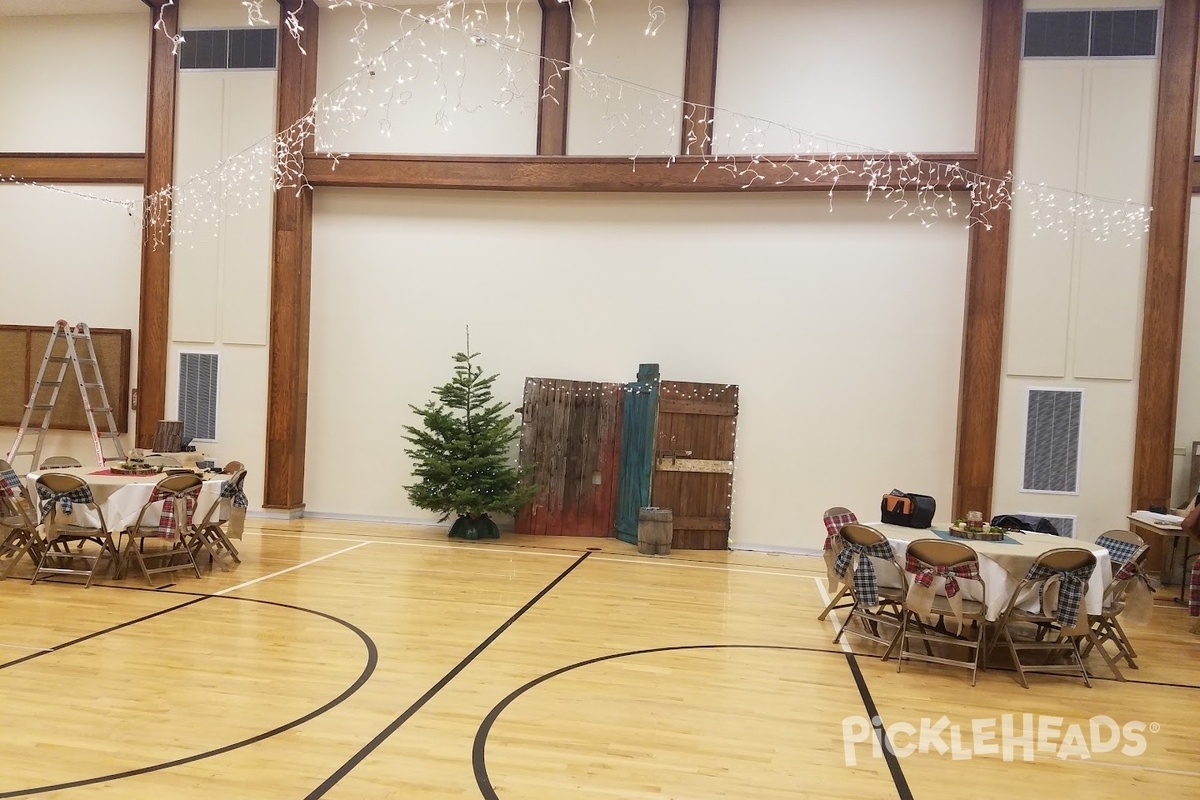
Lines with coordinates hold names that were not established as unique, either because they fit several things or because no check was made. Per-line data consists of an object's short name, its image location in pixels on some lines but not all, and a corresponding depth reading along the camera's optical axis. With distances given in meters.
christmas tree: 9.27
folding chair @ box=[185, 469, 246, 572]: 7.28
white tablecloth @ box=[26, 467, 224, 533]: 6.73
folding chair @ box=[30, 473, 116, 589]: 6.62
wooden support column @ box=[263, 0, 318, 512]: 10.21
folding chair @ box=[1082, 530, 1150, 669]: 5.55
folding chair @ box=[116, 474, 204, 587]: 6.82
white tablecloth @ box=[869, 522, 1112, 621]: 5.40
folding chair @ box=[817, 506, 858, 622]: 6.24
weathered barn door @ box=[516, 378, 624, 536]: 9.92
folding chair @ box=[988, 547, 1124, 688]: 5.26
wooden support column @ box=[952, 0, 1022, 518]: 8.91
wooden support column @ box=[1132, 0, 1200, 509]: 8.61
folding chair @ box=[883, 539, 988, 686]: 5.33
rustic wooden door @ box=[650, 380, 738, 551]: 9.38
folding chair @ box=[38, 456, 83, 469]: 7.78
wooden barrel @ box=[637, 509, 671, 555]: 9.04
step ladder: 10.19
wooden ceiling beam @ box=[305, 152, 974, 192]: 9.35
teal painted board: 9.52
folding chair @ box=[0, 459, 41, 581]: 6.80
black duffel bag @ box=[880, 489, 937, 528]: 6.32
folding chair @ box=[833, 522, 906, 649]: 5.75
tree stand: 9.50
